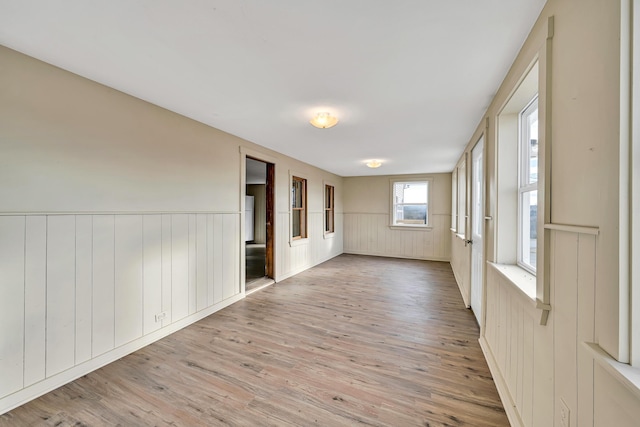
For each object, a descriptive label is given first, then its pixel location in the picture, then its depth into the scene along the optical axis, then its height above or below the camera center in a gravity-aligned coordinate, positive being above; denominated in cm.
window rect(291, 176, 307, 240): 558 +1
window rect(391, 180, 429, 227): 694 +27
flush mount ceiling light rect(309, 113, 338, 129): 259 +94
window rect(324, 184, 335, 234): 696 +7
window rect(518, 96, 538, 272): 176 +19
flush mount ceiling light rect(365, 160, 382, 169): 504 +100
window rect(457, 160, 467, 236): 468 +27
